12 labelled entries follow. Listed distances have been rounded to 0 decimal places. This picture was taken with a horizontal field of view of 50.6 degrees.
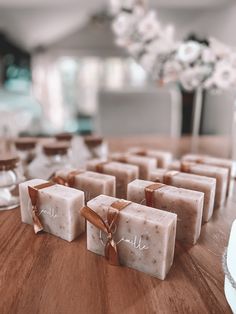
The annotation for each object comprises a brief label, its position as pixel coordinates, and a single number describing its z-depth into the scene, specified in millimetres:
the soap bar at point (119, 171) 667
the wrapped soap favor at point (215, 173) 646
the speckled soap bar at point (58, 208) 484
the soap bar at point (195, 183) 566
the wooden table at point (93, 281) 354
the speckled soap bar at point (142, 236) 394
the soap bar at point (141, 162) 758
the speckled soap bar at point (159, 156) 850
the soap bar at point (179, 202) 483
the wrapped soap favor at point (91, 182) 579
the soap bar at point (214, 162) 733
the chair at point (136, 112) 1928
